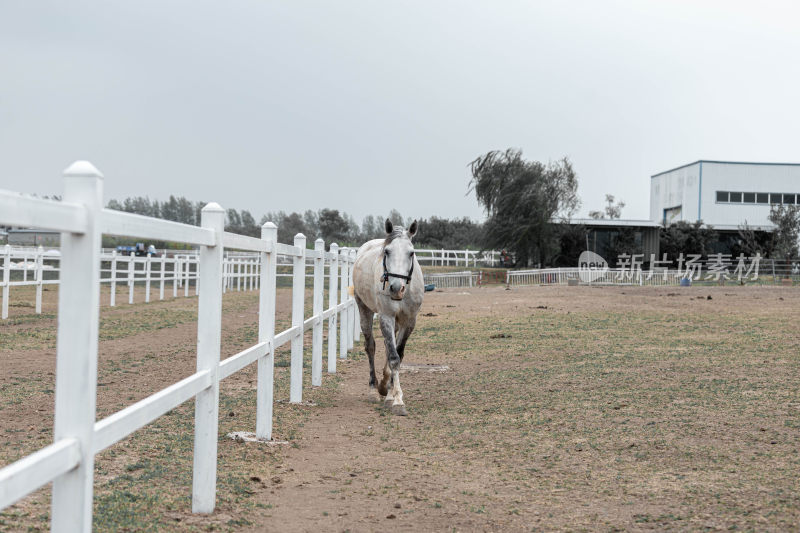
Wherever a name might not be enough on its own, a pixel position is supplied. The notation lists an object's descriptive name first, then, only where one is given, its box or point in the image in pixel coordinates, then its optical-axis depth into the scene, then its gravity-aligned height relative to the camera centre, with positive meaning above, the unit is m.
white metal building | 62.94 +6.55
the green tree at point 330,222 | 78.75 +3.75
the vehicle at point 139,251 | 45.47 +0.13
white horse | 7.80 -0.32
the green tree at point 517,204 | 49.69 +3.89
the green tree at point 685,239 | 55.44 +2.20
